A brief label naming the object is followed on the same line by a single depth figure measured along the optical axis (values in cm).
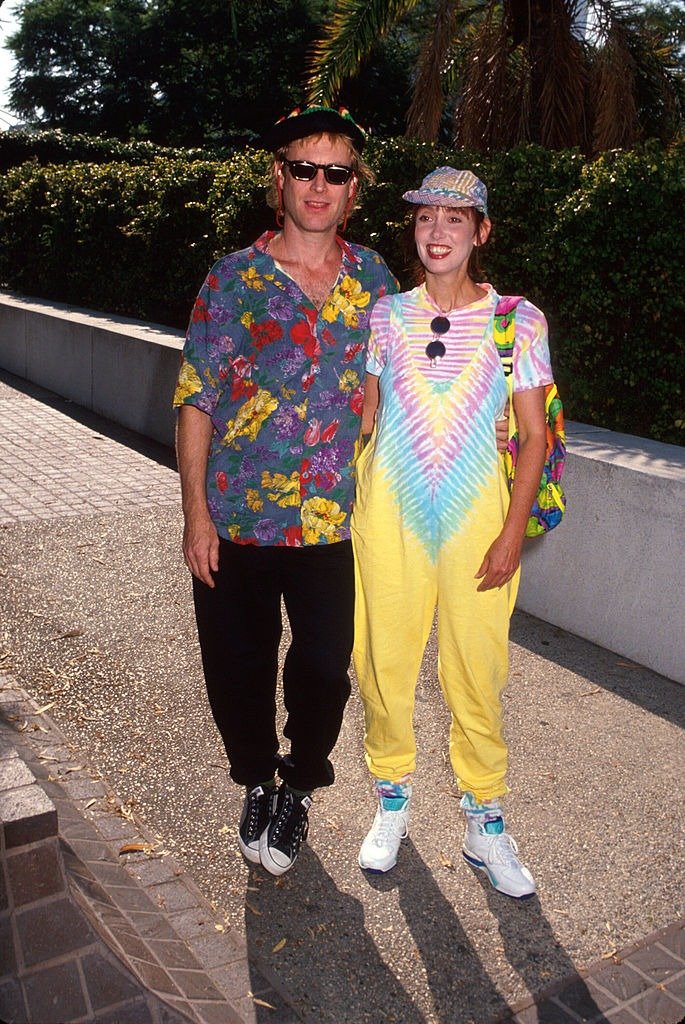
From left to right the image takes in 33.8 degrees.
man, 309
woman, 309
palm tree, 1043
